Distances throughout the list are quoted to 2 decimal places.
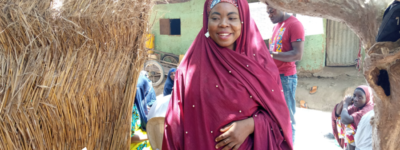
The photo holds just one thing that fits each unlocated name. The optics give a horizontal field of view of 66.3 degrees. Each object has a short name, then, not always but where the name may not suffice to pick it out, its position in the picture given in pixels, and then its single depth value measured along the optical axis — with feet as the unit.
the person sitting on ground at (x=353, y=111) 11.93
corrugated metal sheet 27.40
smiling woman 5.58
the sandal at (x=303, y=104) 24.36
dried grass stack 4.89
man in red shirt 10.68
